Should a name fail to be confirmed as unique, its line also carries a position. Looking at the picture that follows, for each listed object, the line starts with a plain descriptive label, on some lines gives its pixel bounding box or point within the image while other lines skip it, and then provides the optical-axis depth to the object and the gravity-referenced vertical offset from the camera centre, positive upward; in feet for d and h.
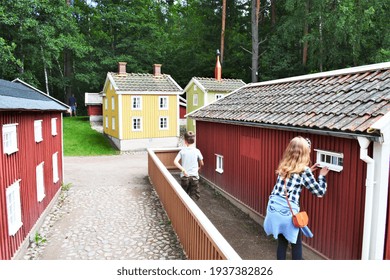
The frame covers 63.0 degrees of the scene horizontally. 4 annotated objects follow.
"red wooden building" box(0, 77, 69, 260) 20.53 -4.62
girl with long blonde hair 15.12 -3.58
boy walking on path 26.30 -4.81
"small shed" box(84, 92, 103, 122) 123.65 +1.31
